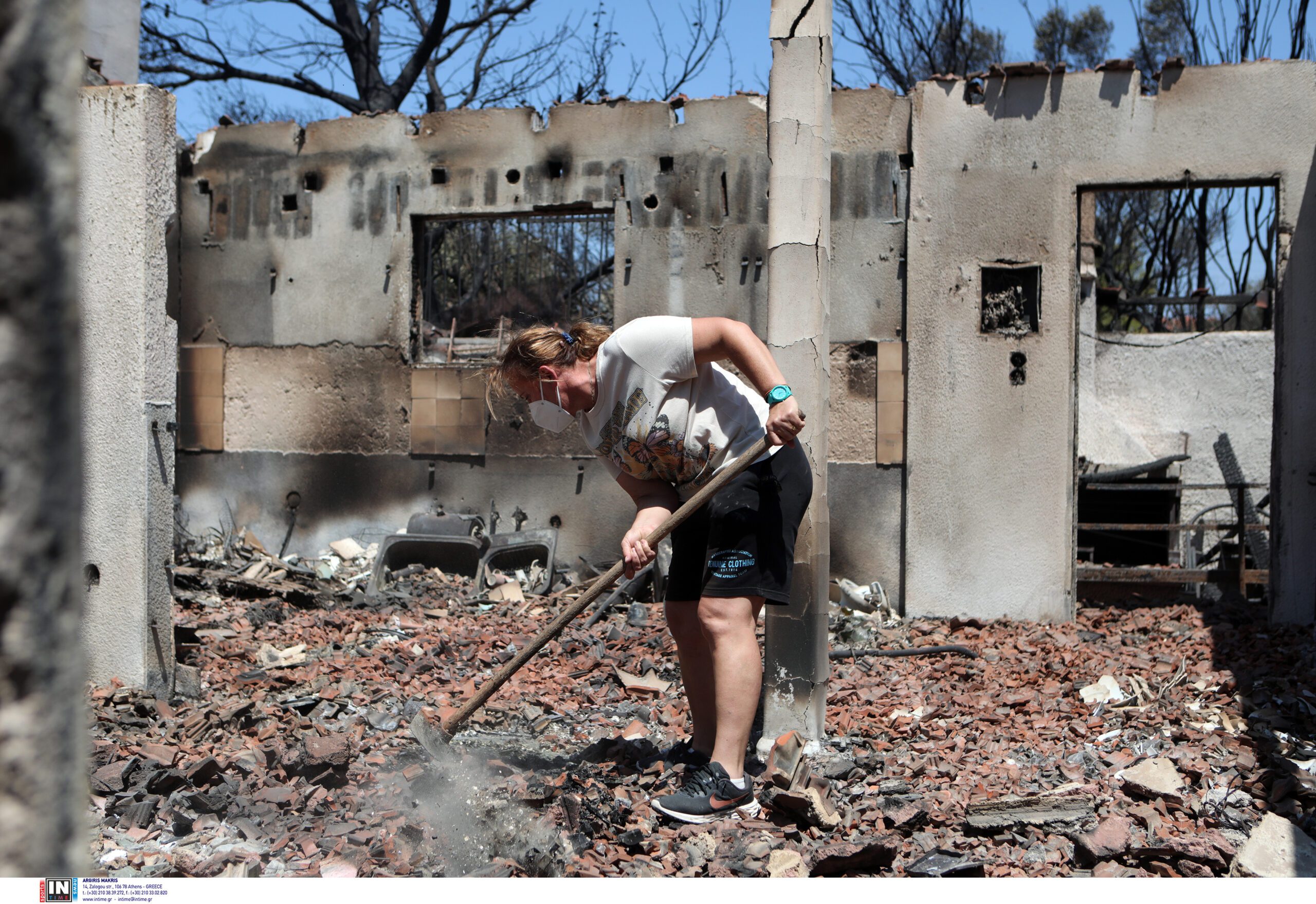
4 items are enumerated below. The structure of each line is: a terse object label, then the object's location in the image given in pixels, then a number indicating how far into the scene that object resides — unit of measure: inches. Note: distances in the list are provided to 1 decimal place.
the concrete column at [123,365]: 163.3
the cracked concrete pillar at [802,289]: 145.7
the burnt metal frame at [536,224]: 312.2
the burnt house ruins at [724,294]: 259.1
